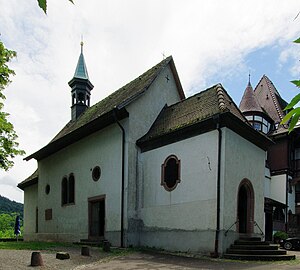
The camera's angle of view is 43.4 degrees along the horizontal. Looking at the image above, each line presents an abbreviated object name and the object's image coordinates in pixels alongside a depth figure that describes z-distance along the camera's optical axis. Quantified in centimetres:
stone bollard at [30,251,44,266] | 1112
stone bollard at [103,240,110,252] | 1552
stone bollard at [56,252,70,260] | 1266
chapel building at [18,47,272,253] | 1555
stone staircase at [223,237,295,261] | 1386
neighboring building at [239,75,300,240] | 3260
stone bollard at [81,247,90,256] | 1382
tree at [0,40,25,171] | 1744
